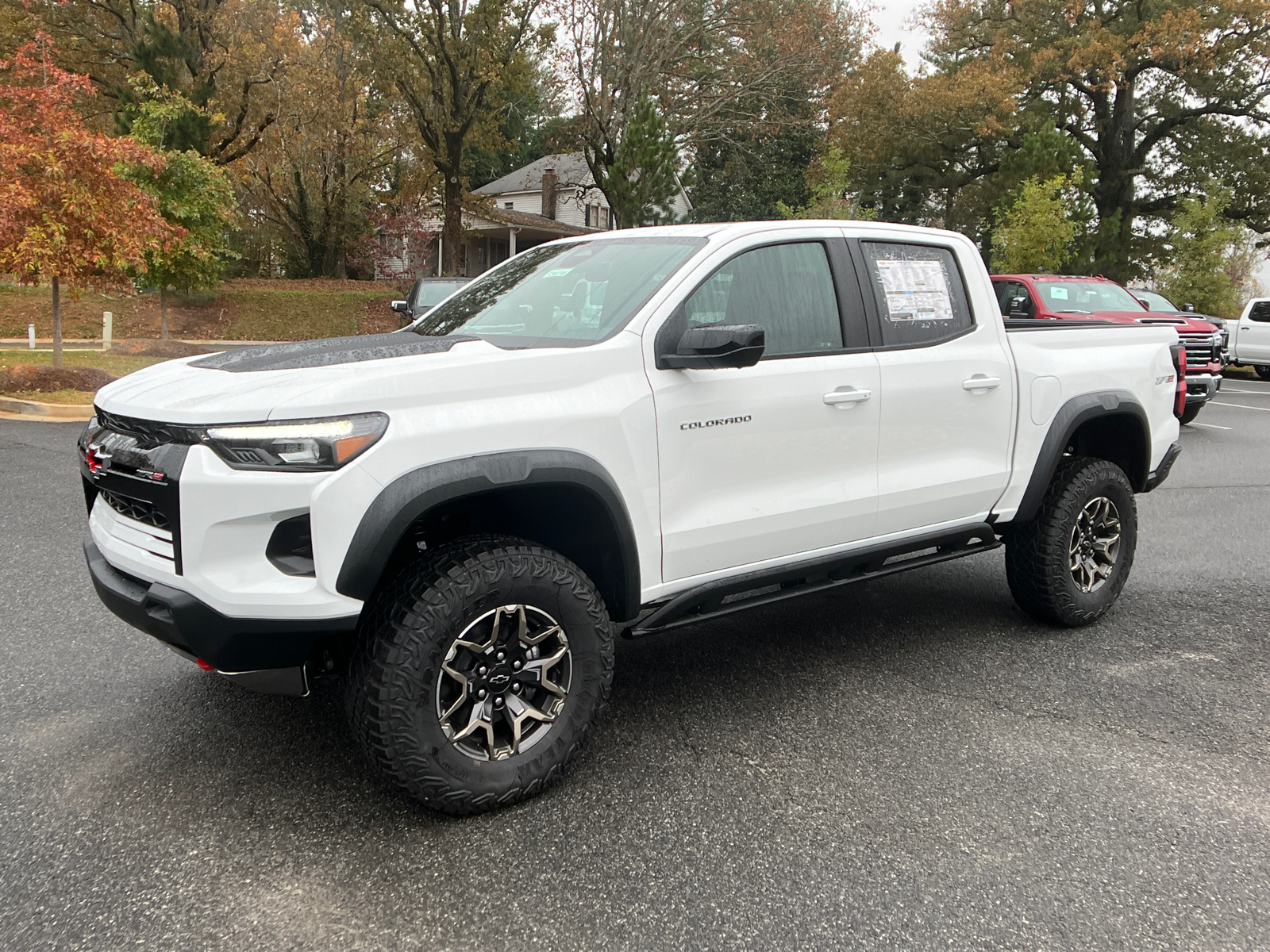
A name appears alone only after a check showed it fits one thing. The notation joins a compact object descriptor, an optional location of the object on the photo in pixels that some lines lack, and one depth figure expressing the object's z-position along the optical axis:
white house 39.25
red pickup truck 13.41
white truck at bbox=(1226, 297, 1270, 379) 22.72
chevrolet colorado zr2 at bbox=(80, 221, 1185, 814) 2.71
